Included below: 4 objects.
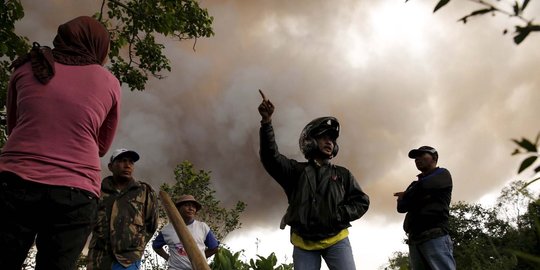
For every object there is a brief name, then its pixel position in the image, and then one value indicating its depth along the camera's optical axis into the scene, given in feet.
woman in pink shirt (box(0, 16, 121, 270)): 7.07
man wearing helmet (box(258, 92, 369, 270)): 13.47
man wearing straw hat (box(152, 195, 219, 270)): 21.70
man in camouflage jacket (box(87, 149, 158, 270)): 17.01
